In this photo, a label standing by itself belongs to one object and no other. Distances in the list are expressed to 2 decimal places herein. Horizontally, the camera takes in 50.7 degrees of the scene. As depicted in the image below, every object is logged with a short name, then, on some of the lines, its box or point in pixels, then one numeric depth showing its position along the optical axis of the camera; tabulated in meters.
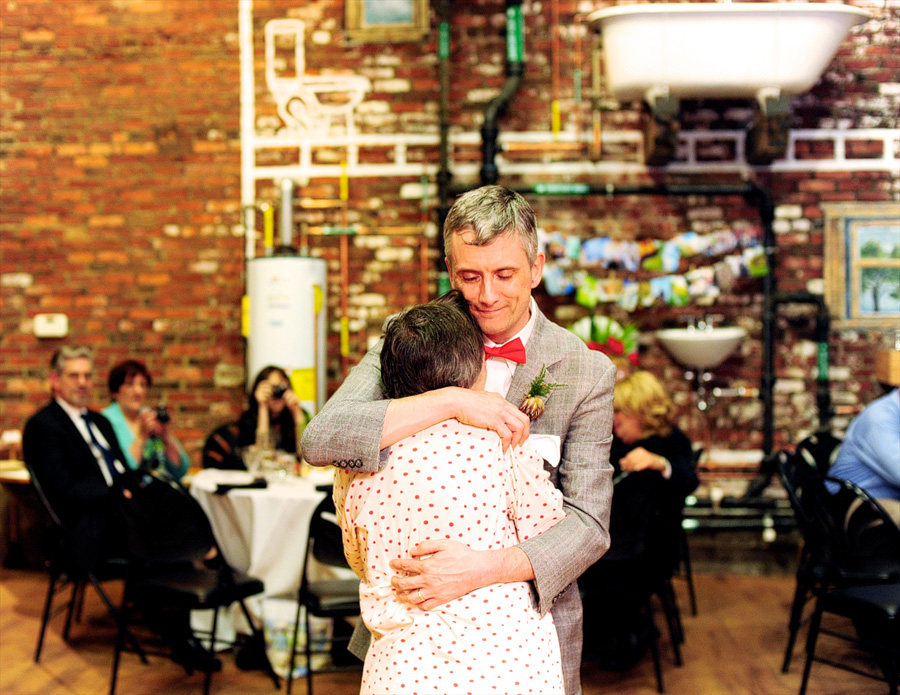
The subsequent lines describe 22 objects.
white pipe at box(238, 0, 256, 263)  5.76
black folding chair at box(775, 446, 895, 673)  3.49
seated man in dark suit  3.96
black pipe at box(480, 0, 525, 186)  5.48
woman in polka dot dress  1.40
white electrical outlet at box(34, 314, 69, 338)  5.90
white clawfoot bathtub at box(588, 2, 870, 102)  4.88
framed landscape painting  5.55
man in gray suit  1.45
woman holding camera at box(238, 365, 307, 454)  4.53
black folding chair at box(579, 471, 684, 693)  3.54
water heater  5.21
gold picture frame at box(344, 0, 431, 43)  5.67
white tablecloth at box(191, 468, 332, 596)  3.64
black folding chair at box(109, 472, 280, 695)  3.46
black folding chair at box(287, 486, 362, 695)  3.35
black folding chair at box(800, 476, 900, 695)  3.19
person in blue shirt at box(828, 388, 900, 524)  3.66
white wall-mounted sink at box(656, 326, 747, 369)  5.24
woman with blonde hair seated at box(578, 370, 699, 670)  3.55
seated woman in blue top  4.58
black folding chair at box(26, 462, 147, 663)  3.94
